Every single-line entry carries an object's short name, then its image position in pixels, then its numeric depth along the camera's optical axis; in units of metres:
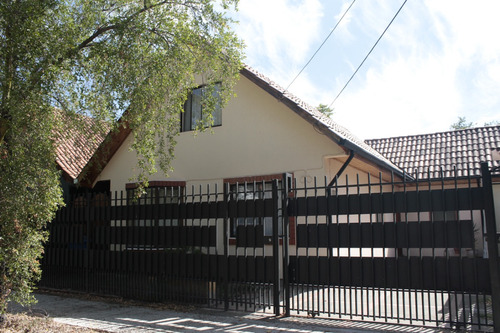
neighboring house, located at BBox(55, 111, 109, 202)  7.21
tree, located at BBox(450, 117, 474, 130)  43.03
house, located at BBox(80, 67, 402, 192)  9.67
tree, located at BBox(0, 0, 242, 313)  5.94
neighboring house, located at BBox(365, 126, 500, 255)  13.23
